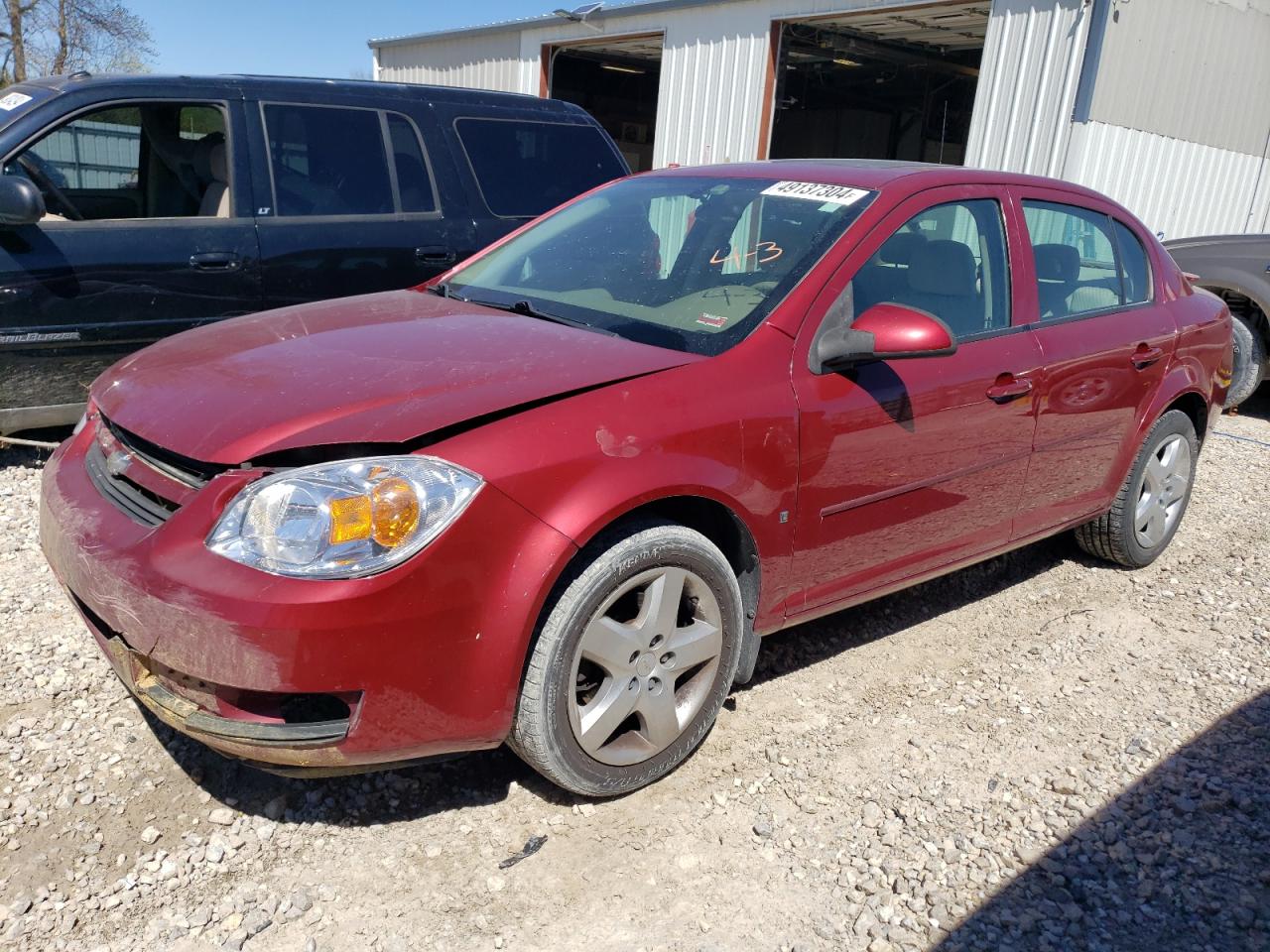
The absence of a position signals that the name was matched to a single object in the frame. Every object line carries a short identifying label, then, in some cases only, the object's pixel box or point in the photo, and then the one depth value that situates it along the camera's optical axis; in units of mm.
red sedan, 2254
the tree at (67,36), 28203
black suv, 4738
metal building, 9453
